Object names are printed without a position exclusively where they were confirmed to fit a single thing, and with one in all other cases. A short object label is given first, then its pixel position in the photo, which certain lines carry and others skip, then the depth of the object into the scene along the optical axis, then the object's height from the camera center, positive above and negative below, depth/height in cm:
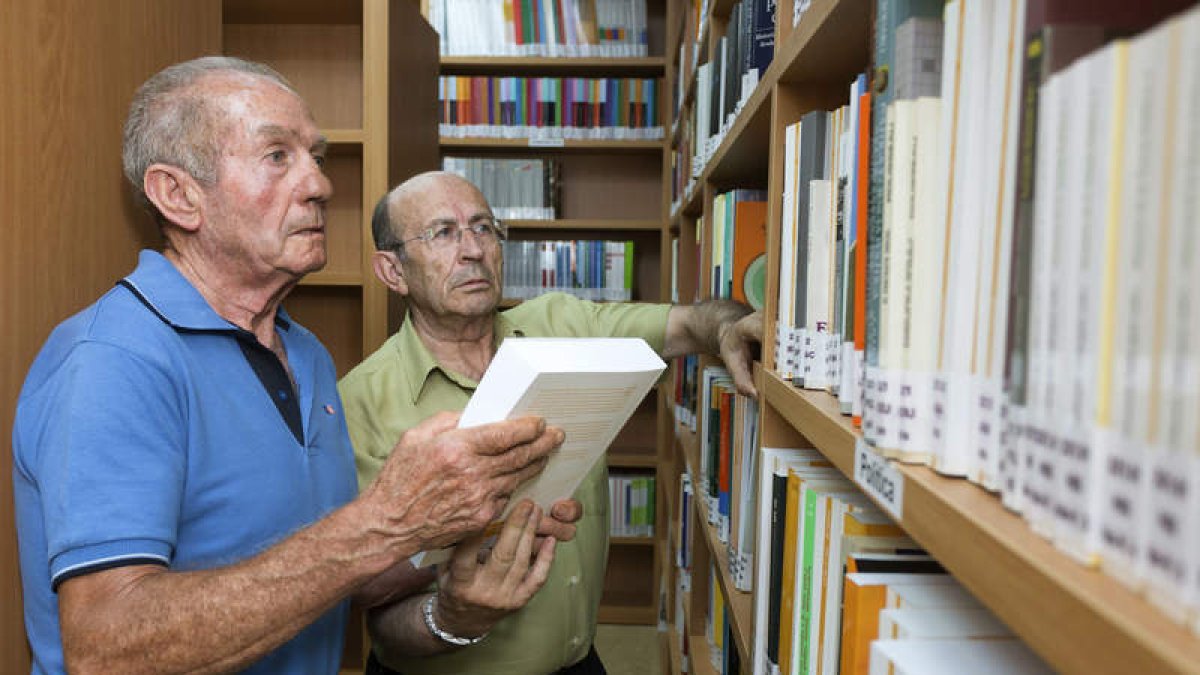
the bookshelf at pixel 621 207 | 365 +40
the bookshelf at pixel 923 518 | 29 -11
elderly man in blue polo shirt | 83 -21
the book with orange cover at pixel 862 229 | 61 +5
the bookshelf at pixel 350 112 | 206 +47
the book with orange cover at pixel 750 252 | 141 +7
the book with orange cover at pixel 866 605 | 57 -23
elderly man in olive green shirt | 160 -15
